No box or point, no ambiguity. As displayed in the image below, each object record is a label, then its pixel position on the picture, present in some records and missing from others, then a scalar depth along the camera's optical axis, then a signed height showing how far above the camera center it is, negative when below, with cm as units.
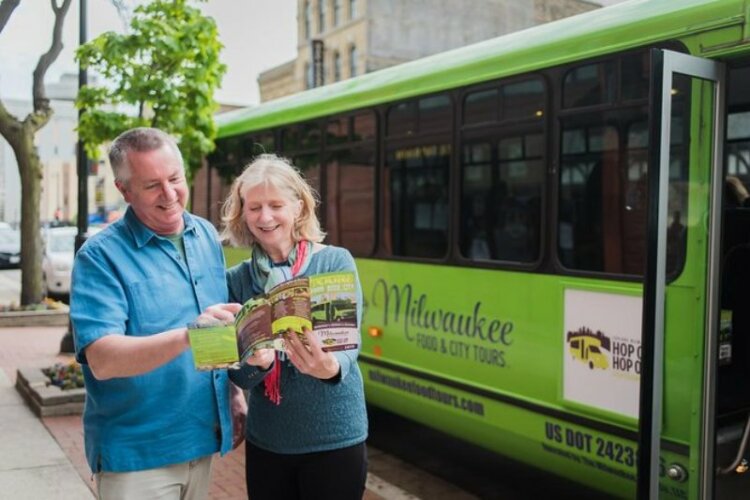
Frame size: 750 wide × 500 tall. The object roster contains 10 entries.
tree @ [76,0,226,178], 848 +139
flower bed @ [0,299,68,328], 1331 -179
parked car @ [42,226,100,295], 1783 -133
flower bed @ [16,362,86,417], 724 -168
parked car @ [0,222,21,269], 2955 -158
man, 241 -36
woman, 264 -60
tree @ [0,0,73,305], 1333 +79
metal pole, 1055 +30
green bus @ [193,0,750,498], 374 -20
